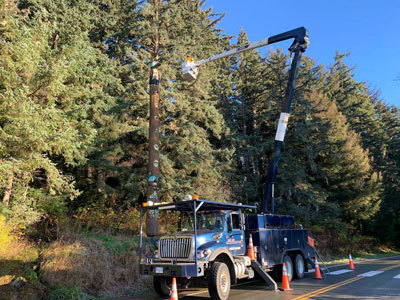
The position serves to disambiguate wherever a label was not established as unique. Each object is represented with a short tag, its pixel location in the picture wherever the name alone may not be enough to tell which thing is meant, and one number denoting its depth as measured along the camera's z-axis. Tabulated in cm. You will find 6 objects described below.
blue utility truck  809
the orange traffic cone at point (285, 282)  970
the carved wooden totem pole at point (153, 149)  1070
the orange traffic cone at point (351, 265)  1558
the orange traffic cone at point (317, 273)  1227
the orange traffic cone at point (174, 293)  725
